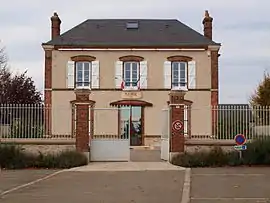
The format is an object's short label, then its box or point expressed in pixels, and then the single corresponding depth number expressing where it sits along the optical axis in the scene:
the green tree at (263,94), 46.53
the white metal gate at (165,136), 23.52
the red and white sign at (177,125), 22.80
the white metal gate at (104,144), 23.50
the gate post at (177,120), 22.75
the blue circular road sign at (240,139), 21.69
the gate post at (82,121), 22.88
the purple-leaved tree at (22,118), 23.30
